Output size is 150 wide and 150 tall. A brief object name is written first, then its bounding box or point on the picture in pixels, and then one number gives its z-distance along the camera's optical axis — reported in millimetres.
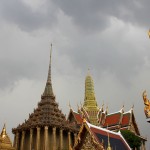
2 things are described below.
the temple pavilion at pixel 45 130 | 32844
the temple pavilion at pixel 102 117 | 38031
